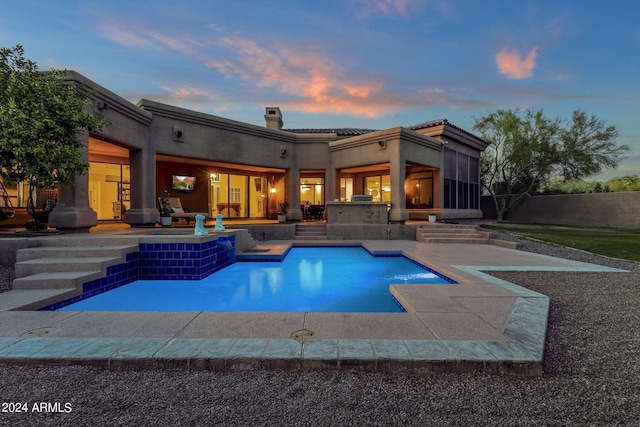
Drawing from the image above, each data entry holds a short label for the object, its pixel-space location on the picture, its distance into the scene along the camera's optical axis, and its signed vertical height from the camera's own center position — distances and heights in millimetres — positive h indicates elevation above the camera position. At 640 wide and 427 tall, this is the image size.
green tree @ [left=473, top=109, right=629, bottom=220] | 18266 +4199
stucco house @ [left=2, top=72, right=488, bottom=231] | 10211 +2112
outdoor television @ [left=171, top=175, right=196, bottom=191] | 13784 +1284
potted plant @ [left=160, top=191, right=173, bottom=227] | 11312 -77
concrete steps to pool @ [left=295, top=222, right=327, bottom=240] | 11562 -943
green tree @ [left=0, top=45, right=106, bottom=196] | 5195 +1688
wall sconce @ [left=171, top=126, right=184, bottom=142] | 11164 +2979
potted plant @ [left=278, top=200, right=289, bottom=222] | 14400 -135
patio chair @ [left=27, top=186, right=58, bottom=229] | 7550 +132
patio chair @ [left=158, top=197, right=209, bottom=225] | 11594 -124
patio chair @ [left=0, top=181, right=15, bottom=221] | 8090 +53
